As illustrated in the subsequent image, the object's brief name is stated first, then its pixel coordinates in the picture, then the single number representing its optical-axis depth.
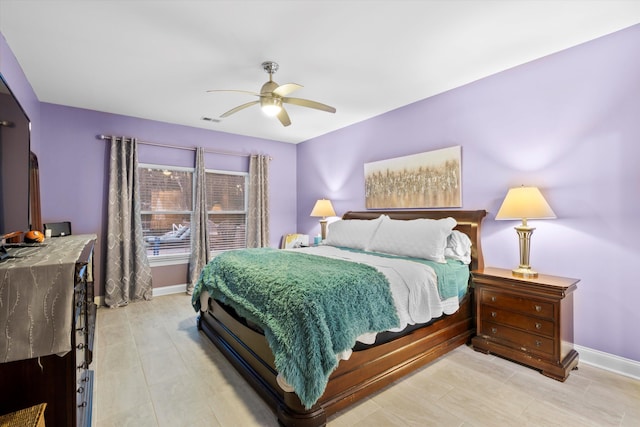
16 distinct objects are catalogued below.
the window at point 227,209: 5.09
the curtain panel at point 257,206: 5.31
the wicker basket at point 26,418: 1.13
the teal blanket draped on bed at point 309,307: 1.66
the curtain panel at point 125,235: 4.03
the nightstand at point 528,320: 2.31
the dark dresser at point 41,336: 1.22
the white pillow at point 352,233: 3.56
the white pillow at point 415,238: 2.90
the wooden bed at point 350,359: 1.84
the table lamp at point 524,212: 2.47
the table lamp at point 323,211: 4.73
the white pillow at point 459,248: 2.97
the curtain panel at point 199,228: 4.69
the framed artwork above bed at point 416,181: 3.39
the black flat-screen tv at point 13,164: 1.52
